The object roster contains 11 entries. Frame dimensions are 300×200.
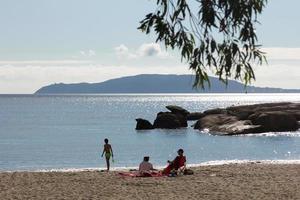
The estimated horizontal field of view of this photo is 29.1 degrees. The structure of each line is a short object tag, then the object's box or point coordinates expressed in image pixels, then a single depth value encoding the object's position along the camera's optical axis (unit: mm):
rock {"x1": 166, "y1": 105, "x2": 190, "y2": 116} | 89550
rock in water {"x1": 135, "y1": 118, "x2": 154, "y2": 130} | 90125
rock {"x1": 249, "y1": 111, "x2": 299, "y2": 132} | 72562
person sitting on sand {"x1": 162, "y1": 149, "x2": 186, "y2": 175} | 26891
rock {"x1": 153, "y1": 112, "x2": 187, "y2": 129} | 88750
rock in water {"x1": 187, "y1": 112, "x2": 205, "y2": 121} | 105488
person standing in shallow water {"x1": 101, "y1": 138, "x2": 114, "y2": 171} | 31380
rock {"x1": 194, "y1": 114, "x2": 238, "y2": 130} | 77812
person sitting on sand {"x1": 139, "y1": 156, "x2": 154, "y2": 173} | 26828
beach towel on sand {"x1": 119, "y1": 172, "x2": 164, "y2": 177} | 26655
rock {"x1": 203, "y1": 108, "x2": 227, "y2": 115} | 89925
